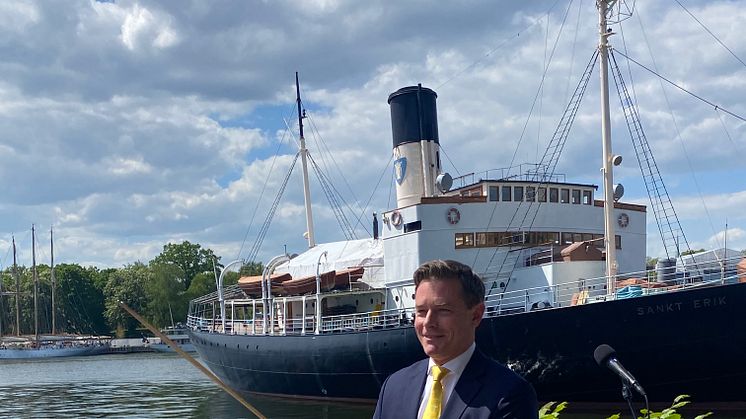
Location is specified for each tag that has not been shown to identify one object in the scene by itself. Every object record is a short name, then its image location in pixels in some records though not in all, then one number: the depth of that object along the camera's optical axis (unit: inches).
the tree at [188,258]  3947.6
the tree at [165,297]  3528.5
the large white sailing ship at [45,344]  3009.4
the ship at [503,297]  645.9
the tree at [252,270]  3415.4
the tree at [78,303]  3850.9
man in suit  121.7
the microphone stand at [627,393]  190.5
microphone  187.3
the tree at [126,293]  3703.2
